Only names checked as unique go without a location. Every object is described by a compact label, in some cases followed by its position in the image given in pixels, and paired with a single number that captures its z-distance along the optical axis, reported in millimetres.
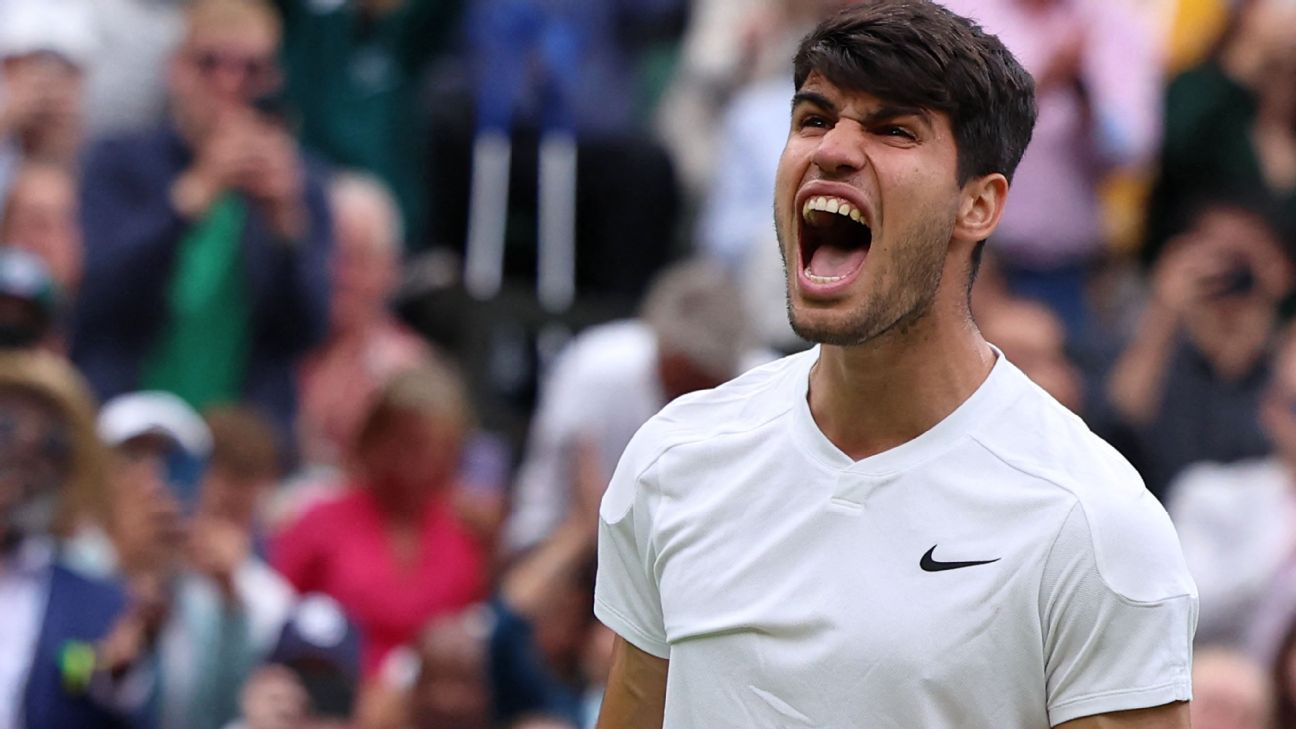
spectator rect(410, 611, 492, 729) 11562
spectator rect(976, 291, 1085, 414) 12812
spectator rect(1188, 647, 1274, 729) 10914
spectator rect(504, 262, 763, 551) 12422
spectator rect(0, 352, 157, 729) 10969
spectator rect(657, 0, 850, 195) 15289
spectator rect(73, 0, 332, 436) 13578
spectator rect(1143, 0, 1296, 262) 14391
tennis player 5051
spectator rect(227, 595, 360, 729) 11117
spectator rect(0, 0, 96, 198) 13602
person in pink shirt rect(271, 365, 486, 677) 12461
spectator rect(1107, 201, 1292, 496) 12844
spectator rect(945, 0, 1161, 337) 14359
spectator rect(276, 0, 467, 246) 15250
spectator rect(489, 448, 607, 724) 11703
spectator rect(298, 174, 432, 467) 14195
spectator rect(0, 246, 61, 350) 12016
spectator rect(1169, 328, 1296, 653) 11969
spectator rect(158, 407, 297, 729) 11352
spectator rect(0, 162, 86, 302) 13492
